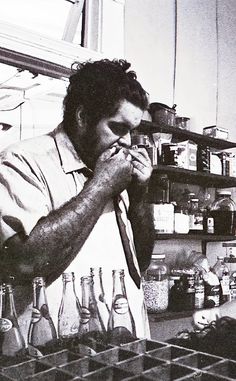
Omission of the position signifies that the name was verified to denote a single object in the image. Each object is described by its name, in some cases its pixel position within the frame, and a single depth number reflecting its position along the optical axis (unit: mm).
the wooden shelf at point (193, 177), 2082
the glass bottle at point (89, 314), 1093
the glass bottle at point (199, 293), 2176
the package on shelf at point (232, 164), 2512
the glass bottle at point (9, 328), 1000
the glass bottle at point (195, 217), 2258
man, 1218
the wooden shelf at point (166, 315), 1985
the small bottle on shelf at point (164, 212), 2062
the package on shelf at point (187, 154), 2174
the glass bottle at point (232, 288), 2398
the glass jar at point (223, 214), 2416
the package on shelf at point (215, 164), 2400
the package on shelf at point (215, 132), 2477
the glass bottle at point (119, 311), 1110
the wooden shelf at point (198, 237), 2054
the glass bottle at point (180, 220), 2150
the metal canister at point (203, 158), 2309
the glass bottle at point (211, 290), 2242
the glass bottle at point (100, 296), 1157
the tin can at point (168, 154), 2123
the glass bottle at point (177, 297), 2107
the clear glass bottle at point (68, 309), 1136
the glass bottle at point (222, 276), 2346
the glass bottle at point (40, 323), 1031
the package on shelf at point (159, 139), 2129
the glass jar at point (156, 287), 2016
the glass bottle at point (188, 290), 2131
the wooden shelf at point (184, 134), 2104
